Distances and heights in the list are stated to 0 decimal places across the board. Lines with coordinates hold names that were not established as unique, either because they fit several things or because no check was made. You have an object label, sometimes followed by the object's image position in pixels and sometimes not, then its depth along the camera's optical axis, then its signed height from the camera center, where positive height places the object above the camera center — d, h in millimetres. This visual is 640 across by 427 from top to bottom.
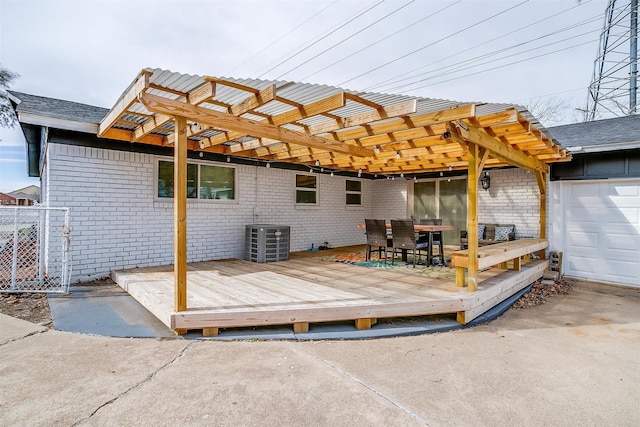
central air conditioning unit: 6488 -618
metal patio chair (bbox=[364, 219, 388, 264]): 6207 -390
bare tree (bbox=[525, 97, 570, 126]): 17922 +5767
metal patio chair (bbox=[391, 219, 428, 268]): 5733 -424
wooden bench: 4324 -617
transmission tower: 14438 +7034
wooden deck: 3389 -1027
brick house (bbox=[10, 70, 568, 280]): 5086 +363
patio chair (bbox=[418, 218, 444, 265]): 6148 -503
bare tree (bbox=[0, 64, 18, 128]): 11953 +4129
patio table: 5809 -298
